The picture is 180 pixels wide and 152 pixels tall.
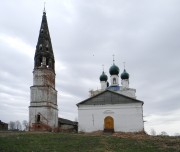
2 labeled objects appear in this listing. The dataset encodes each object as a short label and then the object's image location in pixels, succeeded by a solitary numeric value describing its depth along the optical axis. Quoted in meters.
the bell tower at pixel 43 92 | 23.45
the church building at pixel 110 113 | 21.58
